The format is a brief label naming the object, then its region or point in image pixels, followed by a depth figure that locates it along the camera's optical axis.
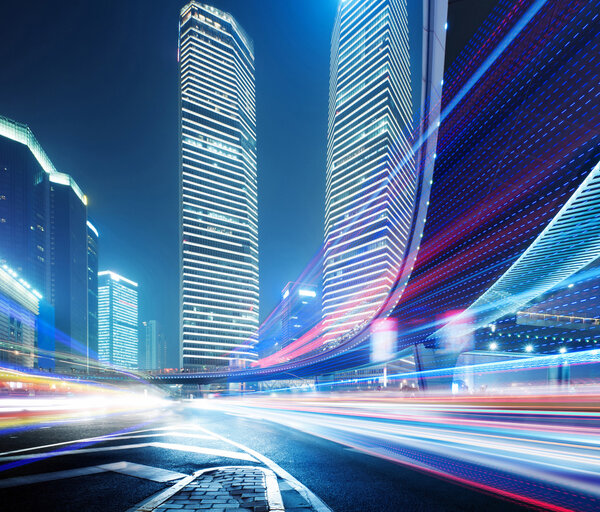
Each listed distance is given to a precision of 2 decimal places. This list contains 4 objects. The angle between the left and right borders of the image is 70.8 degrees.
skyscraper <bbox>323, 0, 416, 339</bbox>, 158.88
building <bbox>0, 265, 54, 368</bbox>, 91.25
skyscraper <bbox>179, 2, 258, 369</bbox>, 173.00
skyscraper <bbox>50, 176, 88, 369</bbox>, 177.25
